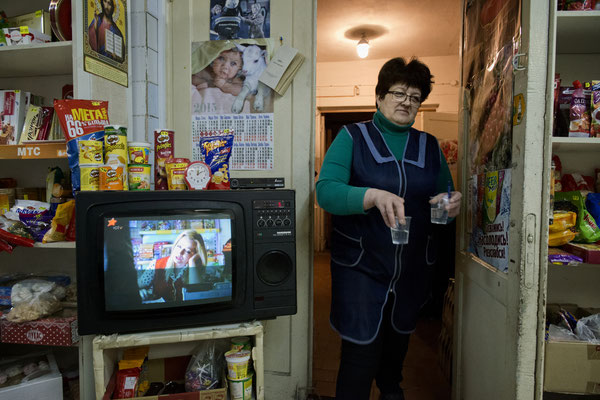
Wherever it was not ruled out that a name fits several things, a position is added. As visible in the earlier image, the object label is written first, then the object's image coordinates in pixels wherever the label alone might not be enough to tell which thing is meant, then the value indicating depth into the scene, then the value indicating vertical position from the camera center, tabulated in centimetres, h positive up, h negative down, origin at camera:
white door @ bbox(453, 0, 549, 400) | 102 -5
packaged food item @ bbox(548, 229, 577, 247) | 124 -18
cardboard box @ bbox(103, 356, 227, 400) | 134 -71
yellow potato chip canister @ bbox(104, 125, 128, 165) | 117 +13
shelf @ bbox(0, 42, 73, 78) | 136 +51
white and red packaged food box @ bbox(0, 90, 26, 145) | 147 +27
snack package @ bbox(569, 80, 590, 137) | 120 +23
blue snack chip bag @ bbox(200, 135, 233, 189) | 125 +10
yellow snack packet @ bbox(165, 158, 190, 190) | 120 +3
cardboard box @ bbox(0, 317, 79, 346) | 126 -54
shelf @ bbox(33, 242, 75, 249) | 128 -23
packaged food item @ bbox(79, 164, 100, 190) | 114 +2
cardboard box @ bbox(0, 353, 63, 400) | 129 -77
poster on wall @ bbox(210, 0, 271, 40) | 164 +77
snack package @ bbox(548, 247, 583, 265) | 115 -24
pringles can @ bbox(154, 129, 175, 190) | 125 +10
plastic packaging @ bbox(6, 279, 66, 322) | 130 -45
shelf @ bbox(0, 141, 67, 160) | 132 +12
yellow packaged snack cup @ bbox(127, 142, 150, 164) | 121 +10
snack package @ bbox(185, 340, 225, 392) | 120 -65
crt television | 104 -23
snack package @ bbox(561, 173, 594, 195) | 146 +1
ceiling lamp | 388 +153
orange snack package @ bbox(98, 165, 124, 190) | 112 +2
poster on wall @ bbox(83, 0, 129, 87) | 133 +57
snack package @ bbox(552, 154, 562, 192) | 144 +6
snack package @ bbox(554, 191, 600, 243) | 126 -11
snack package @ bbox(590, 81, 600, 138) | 119 +24
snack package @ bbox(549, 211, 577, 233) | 125 -13
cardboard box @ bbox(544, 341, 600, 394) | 112 -57
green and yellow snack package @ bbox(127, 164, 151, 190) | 119 +2
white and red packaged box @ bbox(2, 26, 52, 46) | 139 +57
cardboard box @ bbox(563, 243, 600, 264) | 115 -22
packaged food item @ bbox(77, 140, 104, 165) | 115 +10
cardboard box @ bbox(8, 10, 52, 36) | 147 +67
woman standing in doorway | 131 -17
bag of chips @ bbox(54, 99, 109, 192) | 121 +20
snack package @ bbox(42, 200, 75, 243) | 131 -15
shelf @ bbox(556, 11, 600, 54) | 111 +54
